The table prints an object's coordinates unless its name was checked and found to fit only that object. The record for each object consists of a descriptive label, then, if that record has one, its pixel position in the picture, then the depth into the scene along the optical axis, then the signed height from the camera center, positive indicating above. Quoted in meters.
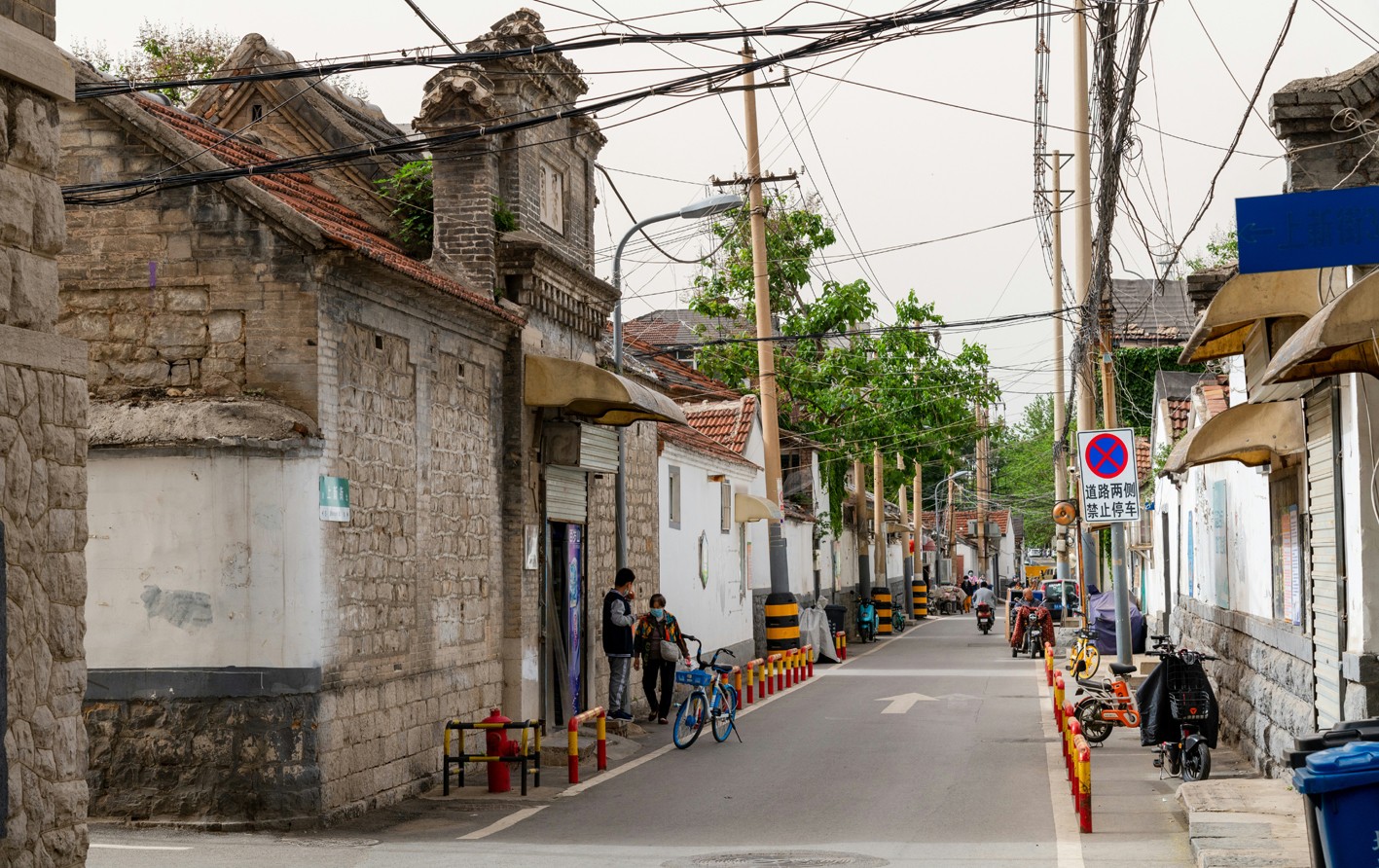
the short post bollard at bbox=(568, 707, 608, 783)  15.47 -2.13
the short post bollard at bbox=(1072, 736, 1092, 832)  12.19 -2.10
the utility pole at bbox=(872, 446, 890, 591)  52.59 -0.04
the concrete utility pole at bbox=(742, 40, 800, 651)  29.77 +1.84
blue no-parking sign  18.25 +0.42
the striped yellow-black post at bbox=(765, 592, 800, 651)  31.83 -2.00
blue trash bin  7.18 -1.33
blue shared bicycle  18.59 -2.19
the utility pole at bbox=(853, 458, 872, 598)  45.47 -0.14
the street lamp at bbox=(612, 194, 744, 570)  19.77 +3.35
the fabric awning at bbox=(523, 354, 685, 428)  17.47 +1.52
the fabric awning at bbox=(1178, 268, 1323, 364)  12.68 +1.73
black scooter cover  14.42 -1.80
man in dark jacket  19.58 -1.44
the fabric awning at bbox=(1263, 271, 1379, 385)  8.62 +1.01
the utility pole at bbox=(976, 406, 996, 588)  86.43 +1.18
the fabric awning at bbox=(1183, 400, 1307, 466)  13.52 +0.69
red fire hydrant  15.10 -2.16
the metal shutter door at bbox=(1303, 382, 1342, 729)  11.66 -0.32
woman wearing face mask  20.92 -1.58
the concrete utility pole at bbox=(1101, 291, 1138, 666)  19.11 -0.97
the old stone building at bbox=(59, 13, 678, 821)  12.93 +0.35
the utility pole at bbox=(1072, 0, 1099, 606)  24.12 +4.89
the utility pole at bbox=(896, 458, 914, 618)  63.87 -1.77
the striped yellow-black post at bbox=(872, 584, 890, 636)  47.44 -2.68
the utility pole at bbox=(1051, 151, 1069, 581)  40.56 +2.78
